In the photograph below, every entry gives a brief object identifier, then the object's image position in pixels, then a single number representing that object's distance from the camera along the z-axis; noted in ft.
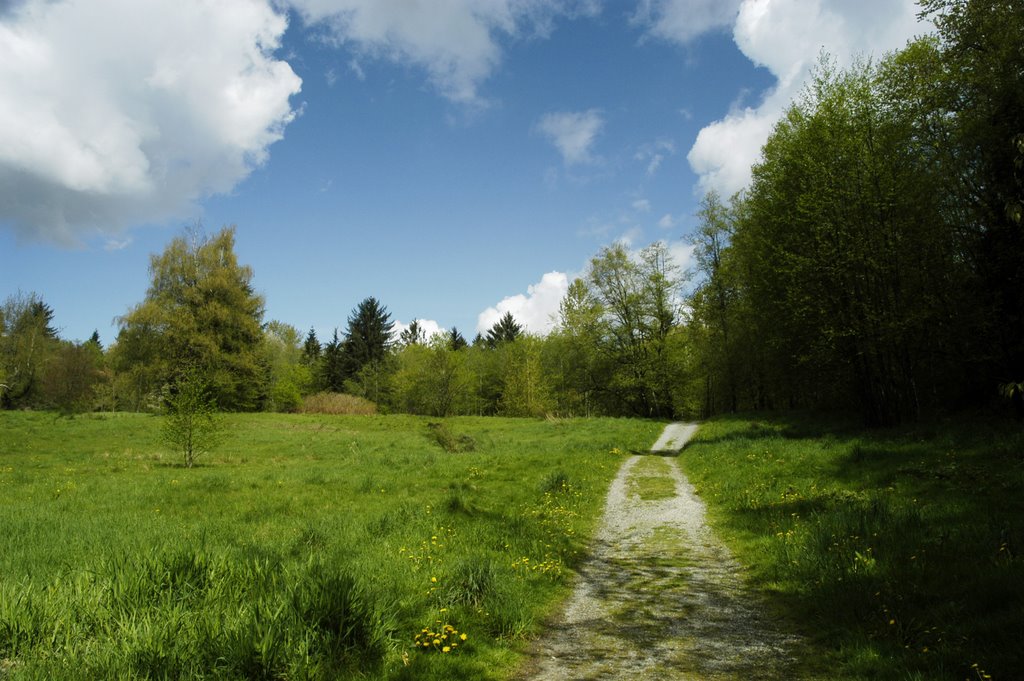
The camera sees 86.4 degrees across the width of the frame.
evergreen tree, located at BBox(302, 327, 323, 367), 295.89
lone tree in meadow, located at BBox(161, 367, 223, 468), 75.05
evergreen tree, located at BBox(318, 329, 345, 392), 262.26
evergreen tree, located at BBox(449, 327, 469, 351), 311.11
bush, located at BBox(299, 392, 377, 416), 187.01
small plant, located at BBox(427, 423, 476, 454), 91.45
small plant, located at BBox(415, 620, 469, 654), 18.33
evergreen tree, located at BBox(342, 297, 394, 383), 262.88
